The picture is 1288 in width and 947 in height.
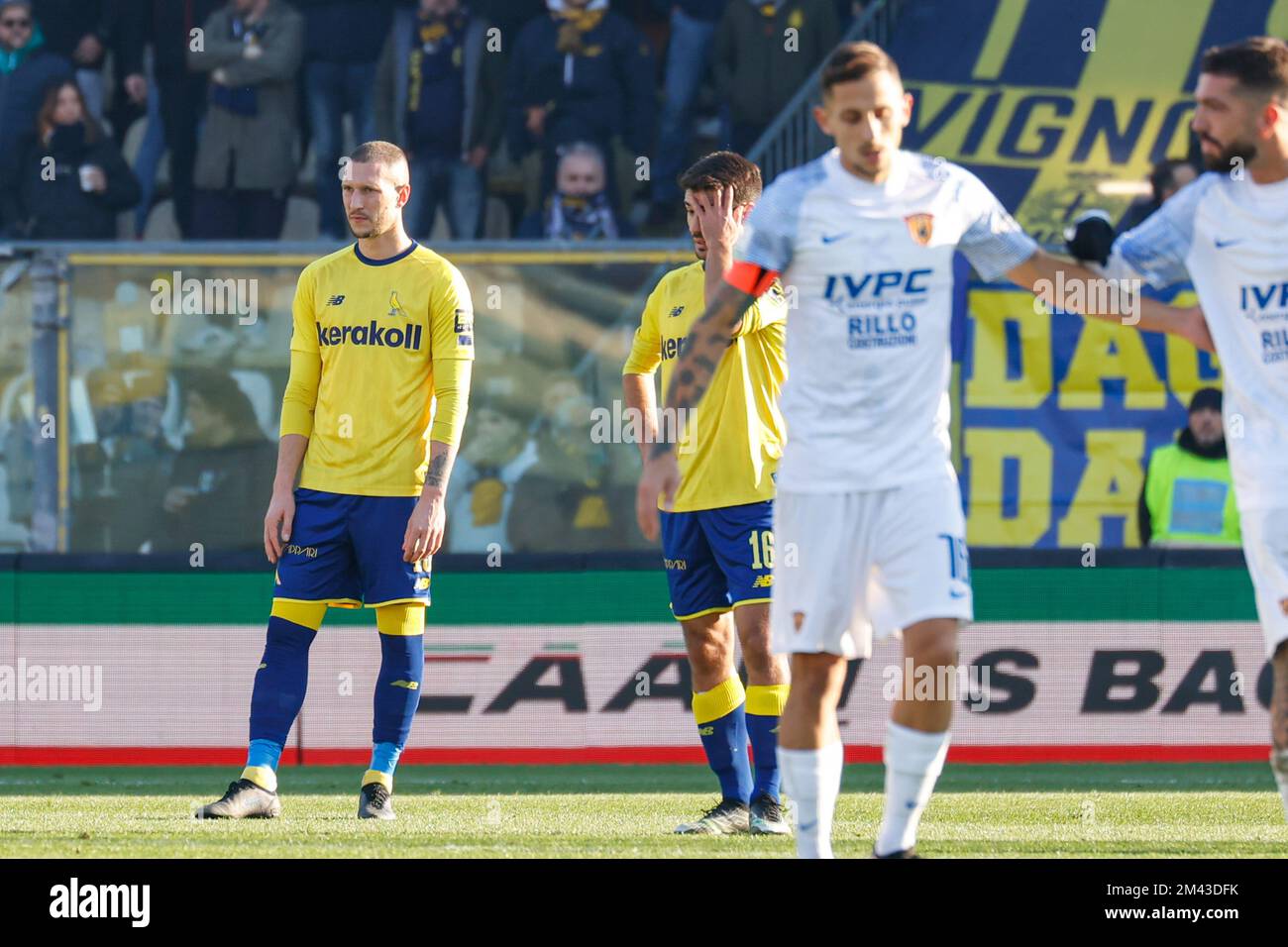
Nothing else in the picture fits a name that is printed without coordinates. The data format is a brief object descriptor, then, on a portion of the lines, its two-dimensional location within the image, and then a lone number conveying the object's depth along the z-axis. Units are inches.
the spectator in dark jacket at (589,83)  514.9
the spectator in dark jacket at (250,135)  518.3
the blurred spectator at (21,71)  513.7
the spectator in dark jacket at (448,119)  518.9
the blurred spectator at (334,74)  525.7
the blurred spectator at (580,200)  508.4
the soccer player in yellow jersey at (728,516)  267.3
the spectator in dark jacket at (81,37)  536.4
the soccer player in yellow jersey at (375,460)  281.4
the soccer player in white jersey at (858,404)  196.9
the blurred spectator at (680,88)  534.9
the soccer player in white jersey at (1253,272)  204.2
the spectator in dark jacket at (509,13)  552.7
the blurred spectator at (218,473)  448.8
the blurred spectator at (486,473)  451.8
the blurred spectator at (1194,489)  437.1
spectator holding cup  507.2
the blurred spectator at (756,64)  529.3
